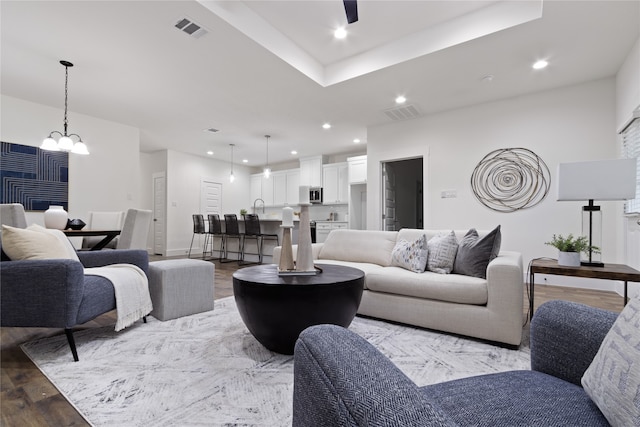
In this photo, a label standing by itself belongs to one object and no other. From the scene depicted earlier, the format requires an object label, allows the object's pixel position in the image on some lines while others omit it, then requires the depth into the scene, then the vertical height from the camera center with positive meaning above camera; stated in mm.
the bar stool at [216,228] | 6578 -404
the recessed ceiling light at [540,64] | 3300 +1696
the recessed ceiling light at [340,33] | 3205 +1971
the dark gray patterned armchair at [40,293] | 1734 -500
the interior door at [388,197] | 5480 +294
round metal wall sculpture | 4016 +485
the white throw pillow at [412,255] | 2564 -385
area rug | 1324 -907
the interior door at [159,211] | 7320 -22
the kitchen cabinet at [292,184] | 8227 +766
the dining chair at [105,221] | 4312 -165
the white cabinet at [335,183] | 7285 +721
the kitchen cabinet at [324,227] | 7120 -367
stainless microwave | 7600 +432
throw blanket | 2096 -600
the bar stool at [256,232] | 5965 -425
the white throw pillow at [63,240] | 2105 -225
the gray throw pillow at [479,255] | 2311 -326
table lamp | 1921 +211
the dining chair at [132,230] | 3240 -223
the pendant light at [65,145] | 3367 +743
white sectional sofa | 1992 -644
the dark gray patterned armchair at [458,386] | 383 -320
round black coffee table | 1709 -548
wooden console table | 1800 -368
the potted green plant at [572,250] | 2078 -254
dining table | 2953 -250
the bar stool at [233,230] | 6245 -414
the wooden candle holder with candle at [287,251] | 2080 -280
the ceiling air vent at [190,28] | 2682 +1712
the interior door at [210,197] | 8109 +392
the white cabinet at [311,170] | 7766 +1112
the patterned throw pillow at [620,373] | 554 -326
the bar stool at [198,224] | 6945 -319
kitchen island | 6157 -711
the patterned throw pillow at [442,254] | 2504 -349
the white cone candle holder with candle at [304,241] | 2053 -206
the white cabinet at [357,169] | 6531 +960
